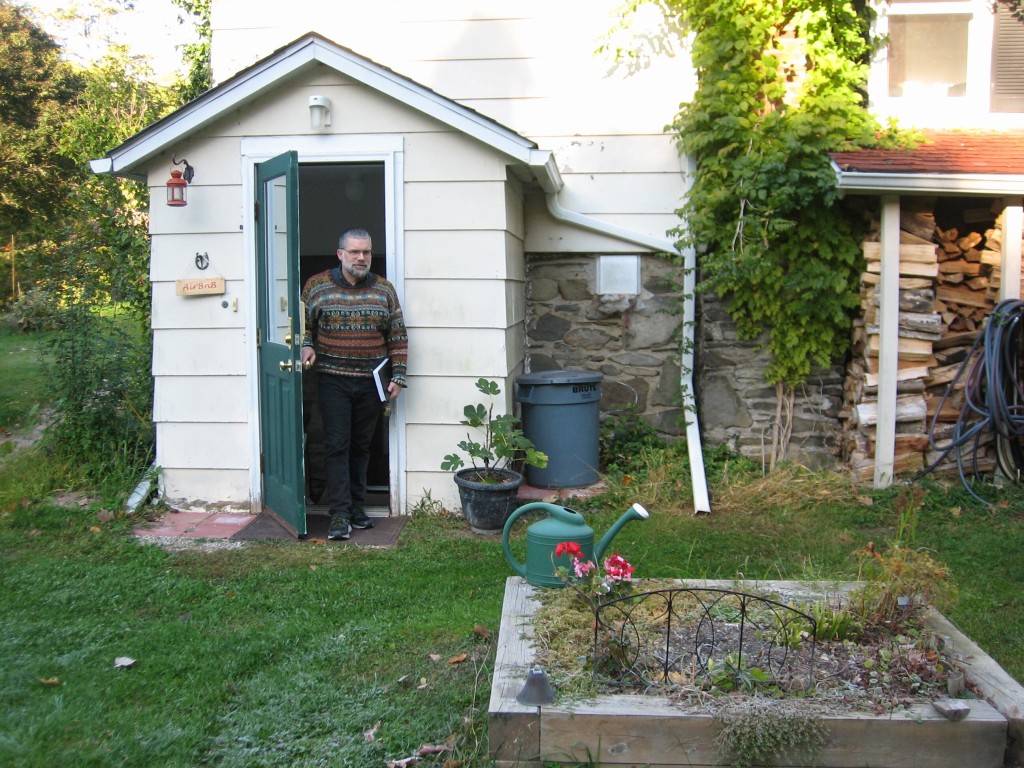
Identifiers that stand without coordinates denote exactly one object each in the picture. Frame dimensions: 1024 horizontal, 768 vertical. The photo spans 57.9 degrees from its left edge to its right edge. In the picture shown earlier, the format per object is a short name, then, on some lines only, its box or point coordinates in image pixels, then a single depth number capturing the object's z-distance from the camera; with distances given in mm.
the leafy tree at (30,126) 15930
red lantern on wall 5637
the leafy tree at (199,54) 7926
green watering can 3504
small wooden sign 5781
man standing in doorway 5441
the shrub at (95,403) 6293
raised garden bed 2617
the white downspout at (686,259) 6586
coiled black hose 5777
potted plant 5449
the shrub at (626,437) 6691
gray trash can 6195
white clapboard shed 5535
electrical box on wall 6770
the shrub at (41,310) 6695
